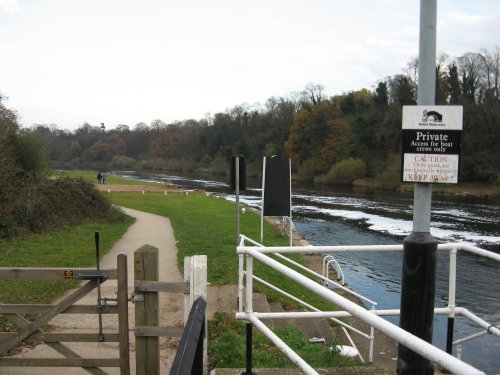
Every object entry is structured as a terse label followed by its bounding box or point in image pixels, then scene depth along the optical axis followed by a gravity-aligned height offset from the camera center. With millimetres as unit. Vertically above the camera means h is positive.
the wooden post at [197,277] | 4723 -1170
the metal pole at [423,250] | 3412 -646
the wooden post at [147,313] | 4758 -1543
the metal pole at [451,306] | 4398 -1341
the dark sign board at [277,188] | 13734 -887
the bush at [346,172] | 67938 -1989
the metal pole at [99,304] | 4873 -1501
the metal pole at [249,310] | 4129 -1322
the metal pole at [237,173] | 9531 -330
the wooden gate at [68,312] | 4859 -1599
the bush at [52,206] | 15859 -1938
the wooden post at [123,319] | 4855 -1661
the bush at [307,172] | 78812 -2384
